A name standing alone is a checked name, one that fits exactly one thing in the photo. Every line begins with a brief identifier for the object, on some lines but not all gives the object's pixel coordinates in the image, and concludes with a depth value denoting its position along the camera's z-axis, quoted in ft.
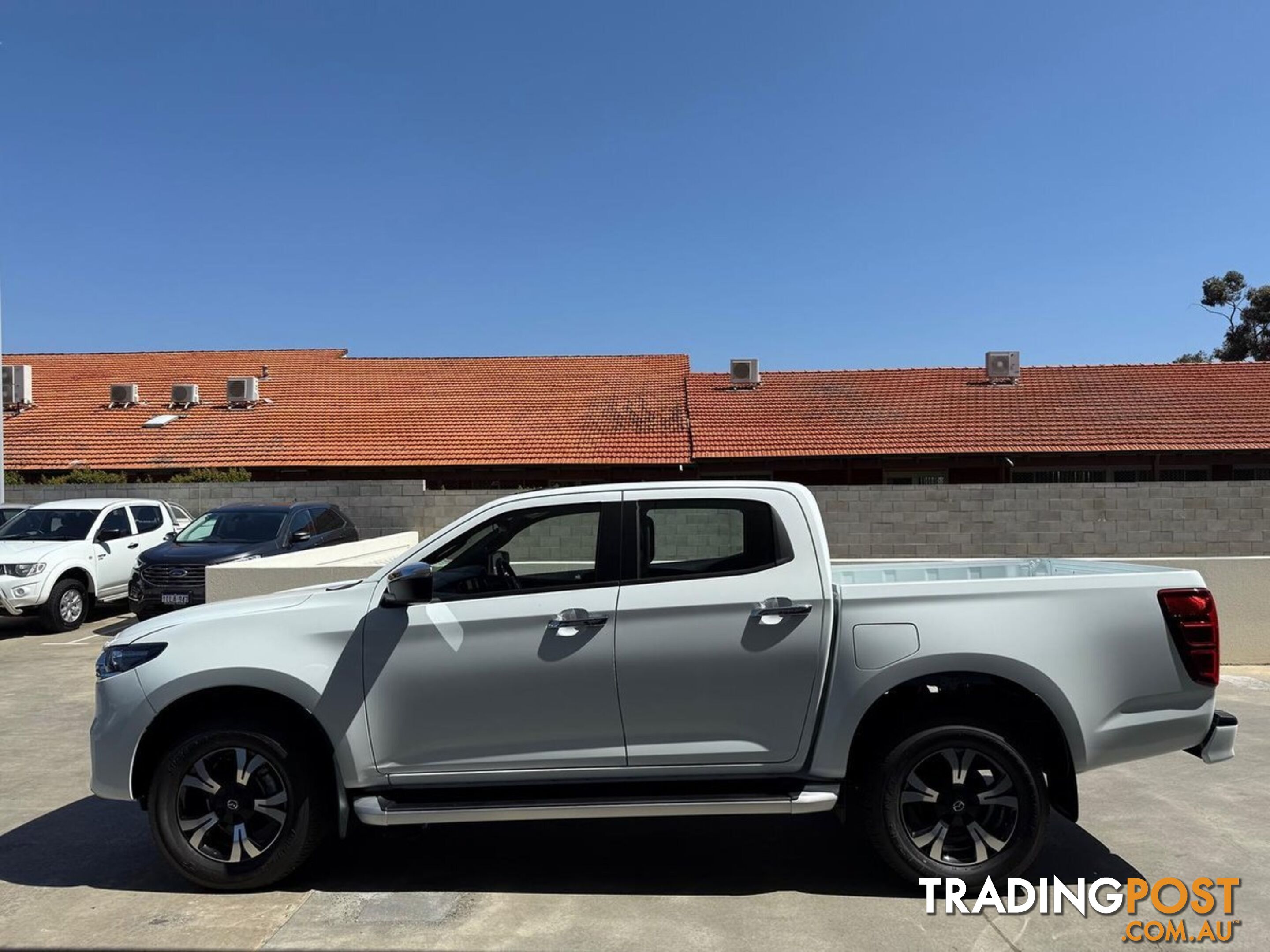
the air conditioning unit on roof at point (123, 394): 100.63
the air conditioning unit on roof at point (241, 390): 100.01
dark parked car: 42.86
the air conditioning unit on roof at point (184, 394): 101.19
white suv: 44.04
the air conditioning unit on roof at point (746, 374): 103.65
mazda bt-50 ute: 14.84
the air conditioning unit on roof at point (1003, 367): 100.63
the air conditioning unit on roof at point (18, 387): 101.04
